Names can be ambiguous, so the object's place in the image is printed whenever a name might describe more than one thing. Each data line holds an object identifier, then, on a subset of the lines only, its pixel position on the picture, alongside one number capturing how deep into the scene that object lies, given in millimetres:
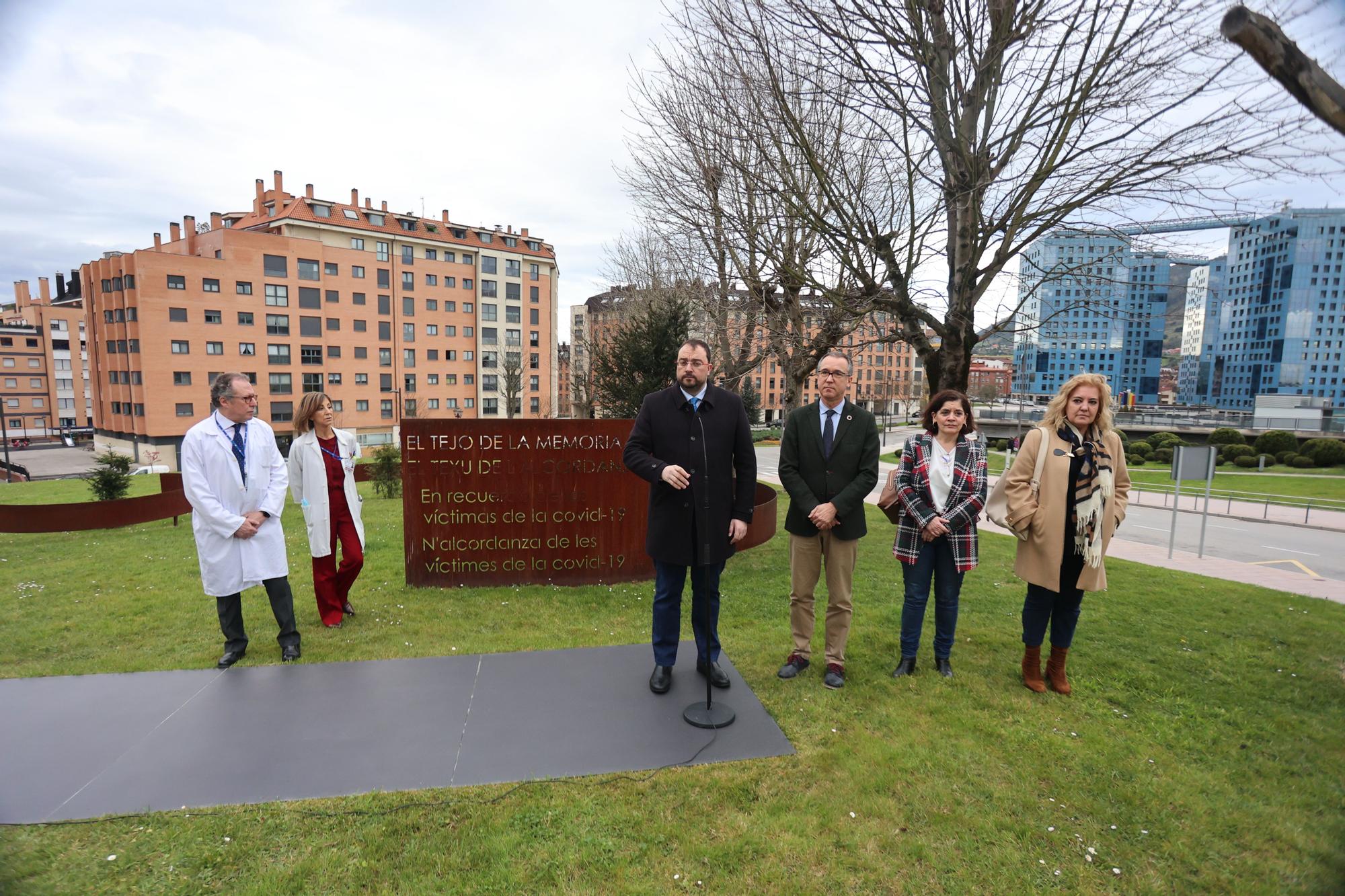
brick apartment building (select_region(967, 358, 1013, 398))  109625
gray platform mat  3018
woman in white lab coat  5145
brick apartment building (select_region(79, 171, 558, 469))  45844
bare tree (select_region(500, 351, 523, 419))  50219
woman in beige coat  3920
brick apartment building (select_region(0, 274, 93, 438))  79500
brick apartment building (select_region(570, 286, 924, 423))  79150
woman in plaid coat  4125
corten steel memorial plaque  6402
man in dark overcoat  3857
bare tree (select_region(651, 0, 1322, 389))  6117
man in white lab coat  4340
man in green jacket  4109
